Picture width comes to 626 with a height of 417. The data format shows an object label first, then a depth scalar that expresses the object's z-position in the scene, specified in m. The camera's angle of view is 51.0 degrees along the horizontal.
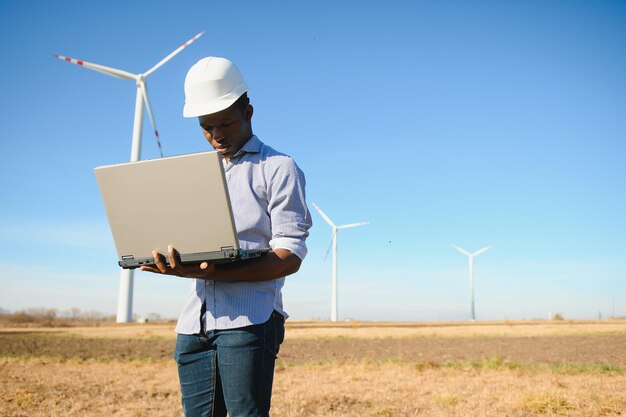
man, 3.04
